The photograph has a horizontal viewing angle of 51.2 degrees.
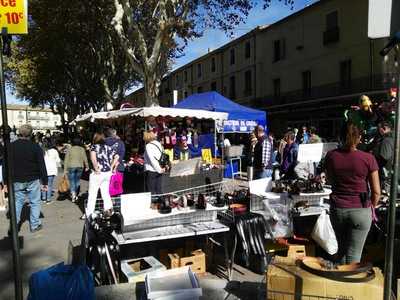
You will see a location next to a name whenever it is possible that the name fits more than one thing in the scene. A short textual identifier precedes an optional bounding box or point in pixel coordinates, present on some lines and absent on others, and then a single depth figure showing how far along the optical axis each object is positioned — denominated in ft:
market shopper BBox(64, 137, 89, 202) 31.58
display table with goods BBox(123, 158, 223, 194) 21.66
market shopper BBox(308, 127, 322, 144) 39.29
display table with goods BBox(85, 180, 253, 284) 13.12
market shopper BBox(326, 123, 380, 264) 12.30
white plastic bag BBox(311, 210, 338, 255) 13.20
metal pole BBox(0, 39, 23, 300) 8.52
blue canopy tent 44.50
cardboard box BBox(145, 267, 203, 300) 10.13
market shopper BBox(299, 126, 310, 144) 50.14
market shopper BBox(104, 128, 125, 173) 27.58
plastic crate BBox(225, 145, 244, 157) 44.68
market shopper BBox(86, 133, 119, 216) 23.97
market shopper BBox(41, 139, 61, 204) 32.17
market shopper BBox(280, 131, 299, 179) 26.73
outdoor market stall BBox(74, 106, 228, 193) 20.40
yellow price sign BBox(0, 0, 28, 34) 8.47
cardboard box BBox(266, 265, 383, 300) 9.05
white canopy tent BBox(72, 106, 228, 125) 35.14
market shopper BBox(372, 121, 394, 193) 15.06
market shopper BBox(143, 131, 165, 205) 24.17
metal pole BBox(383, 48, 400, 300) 8.23
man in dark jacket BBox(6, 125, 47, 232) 21.25
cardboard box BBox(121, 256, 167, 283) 12.59
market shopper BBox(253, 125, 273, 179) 25.79
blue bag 9.96
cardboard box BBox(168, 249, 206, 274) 15.28
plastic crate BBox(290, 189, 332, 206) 17.03
